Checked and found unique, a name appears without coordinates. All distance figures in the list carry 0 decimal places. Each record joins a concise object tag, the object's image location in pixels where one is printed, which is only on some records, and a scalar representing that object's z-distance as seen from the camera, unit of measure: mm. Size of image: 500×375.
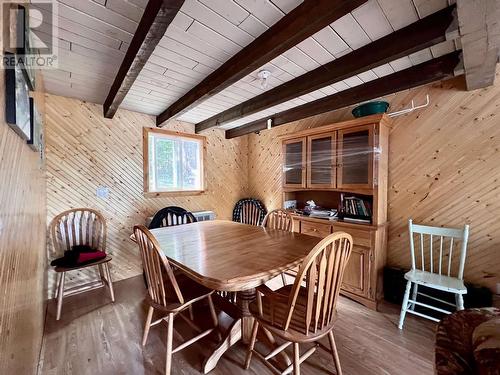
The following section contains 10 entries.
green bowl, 2256
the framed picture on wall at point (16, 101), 867
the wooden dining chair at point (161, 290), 1327
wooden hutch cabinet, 2268
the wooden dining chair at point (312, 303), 1115
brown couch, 671
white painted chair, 1803
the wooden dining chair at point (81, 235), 2350
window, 3176
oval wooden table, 1143
